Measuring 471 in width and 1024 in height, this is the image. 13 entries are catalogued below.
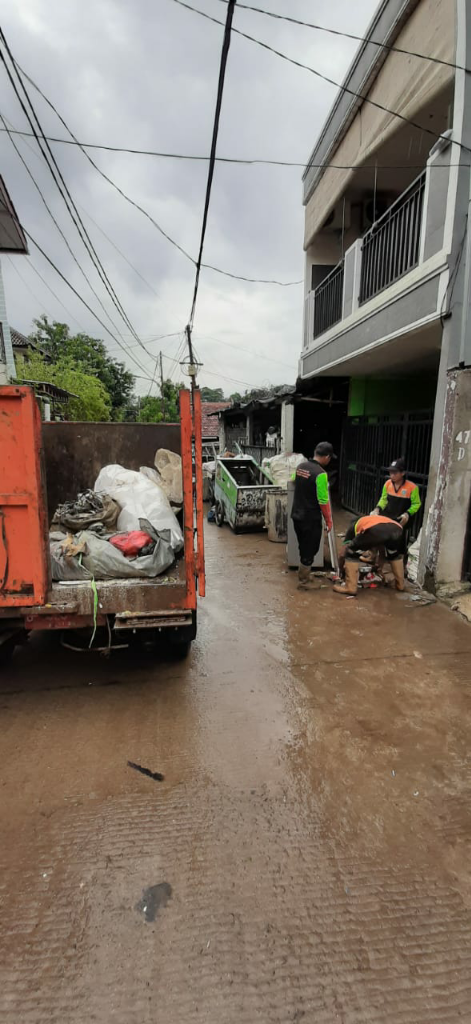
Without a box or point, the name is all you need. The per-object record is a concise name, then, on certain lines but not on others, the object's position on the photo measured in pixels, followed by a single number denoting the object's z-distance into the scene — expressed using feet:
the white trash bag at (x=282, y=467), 26.82
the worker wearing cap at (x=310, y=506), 17.07
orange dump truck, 8.23
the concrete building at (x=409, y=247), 14.44
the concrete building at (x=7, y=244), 20.42
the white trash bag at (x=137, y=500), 11.33
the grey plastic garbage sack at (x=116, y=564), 9.86
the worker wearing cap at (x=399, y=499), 17.17
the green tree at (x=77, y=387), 56.24
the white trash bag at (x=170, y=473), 13.35
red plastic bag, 10.23
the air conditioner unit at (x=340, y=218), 25.75
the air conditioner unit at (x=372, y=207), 25.77
